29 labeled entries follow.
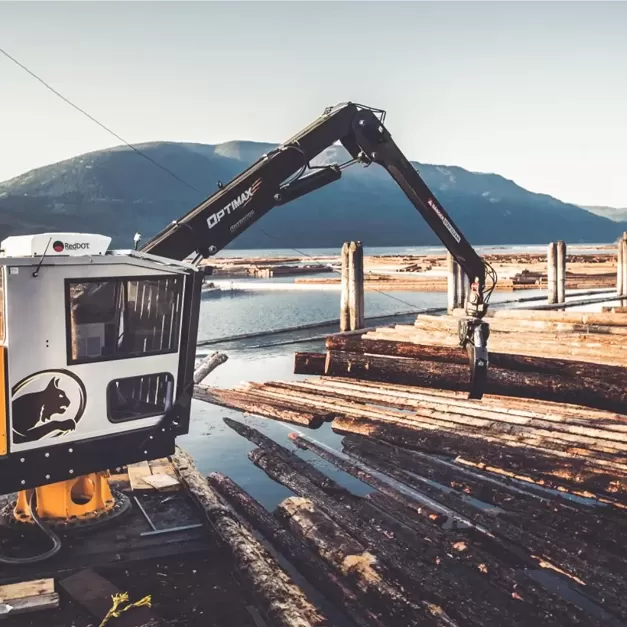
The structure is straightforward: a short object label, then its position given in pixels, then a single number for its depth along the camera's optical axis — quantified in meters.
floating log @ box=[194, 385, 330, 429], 14.17
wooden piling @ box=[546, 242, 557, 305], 30.28
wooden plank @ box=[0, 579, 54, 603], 7.01
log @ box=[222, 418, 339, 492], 10.52
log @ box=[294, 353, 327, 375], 14.76
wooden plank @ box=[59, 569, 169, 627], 6.50
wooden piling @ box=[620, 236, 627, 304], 31.58
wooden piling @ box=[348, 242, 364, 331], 24.08
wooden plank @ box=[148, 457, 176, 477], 10.91
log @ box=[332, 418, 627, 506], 9.46
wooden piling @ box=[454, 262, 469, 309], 25.19
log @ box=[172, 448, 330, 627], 6.57
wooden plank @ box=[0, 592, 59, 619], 6.76
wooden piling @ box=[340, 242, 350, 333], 24.25
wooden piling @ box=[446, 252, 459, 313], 25.25
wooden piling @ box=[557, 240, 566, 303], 30.33
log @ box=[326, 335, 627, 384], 12.31
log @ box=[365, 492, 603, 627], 6.28
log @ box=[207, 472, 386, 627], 6.80
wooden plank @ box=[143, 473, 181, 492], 10.06
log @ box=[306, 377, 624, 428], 12.52
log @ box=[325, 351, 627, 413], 12.03
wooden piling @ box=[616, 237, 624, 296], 32.30
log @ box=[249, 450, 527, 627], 6.41
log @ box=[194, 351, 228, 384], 20.23
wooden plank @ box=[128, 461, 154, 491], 10.07
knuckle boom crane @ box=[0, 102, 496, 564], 7.62
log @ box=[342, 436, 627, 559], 7.91
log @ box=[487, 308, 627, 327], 16.59
